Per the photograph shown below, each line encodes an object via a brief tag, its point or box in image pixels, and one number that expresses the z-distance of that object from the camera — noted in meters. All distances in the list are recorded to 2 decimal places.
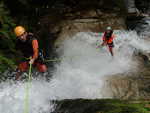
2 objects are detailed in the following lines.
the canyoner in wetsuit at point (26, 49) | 11.13
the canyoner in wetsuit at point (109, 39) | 18.25
